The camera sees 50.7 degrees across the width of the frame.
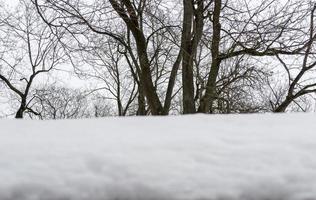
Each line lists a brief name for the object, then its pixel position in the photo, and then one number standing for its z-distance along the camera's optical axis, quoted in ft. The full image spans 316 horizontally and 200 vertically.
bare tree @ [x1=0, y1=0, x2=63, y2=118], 38.54
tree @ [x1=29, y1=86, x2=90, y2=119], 47.32
